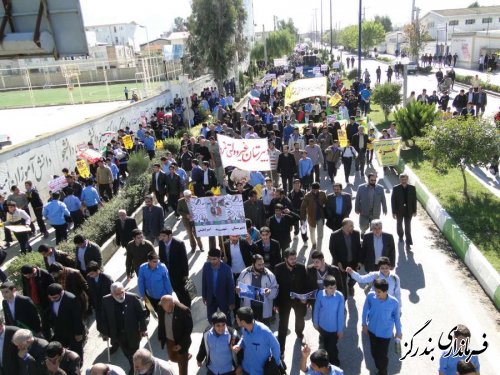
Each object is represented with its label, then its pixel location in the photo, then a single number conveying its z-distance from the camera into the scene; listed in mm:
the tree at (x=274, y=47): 72750
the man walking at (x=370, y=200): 8938
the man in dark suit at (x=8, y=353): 5355
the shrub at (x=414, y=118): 17031
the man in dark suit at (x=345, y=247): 7270
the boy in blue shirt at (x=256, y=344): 4832
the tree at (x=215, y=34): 34219
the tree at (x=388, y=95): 23047
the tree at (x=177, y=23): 172675
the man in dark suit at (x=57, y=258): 7477
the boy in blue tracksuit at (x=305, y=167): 11836
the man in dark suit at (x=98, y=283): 6531
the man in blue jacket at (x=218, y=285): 6340
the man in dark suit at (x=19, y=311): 6145
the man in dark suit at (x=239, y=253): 7211
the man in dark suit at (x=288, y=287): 6164
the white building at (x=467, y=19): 71500
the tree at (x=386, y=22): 147750
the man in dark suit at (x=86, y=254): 7629
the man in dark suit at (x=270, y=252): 7258
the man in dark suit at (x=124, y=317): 5777
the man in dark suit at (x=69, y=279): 6707
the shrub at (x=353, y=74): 44538
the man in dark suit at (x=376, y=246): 7172
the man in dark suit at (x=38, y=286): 6723
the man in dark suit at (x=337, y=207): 8766
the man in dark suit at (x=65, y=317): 5969
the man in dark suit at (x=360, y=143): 13997
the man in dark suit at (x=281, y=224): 8250
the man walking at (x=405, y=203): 9125
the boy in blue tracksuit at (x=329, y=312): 5516
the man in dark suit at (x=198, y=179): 11727
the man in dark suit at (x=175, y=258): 7453
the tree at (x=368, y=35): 78812
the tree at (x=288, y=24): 119506
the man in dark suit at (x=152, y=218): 9086
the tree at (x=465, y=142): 11289
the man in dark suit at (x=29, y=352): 5090
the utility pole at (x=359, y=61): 33006
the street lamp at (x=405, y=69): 20120
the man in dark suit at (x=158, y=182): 11758
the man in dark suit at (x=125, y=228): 8766
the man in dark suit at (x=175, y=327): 5391
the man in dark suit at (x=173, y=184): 11586
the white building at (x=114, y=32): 112062
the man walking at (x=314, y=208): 9086
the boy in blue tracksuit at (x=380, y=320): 5379
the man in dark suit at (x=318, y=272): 6188
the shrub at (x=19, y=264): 8133
